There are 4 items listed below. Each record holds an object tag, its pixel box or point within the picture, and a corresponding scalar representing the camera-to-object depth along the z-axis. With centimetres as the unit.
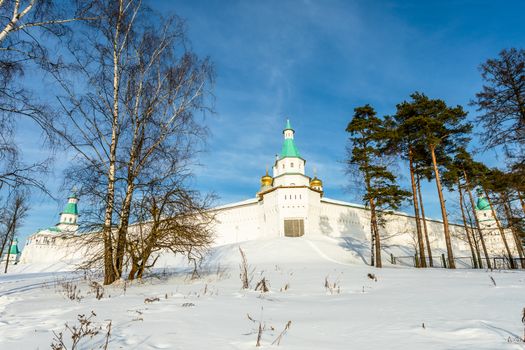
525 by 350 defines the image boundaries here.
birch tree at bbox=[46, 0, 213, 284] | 848
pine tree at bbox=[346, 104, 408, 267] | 1948
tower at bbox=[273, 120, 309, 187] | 4044
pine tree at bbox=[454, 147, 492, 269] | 2027
